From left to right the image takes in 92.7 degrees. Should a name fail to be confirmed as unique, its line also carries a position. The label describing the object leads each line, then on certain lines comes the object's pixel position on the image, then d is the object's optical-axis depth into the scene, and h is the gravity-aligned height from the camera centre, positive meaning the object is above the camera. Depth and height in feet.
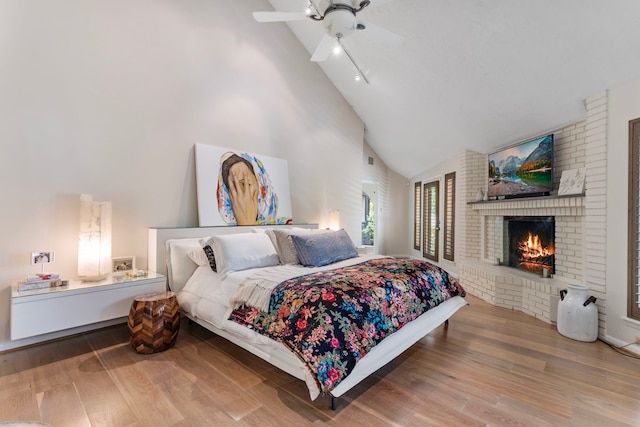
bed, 6.26 -2.01
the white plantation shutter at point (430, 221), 21.40 -0.37
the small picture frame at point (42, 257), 8.40 -1.29
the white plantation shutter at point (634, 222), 8.52 -0.10
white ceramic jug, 9.21 -2.99
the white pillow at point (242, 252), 9.06 -1.20
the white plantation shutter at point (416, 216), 24.16 -0.03
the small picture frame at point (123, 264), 9.81 -1.69
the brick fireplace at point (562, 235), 9.46 -0.67
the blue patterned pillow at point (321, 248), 9.82 -1.15
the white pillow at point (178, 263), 10.16 -1.67
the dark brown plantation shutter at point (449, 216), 18.88 +0.01
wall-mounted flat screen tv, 11.85 +2.00
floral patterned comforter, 5.73 -2.16
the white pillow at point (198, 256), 9.75 -1.42
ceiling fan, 7.52 +5.06
